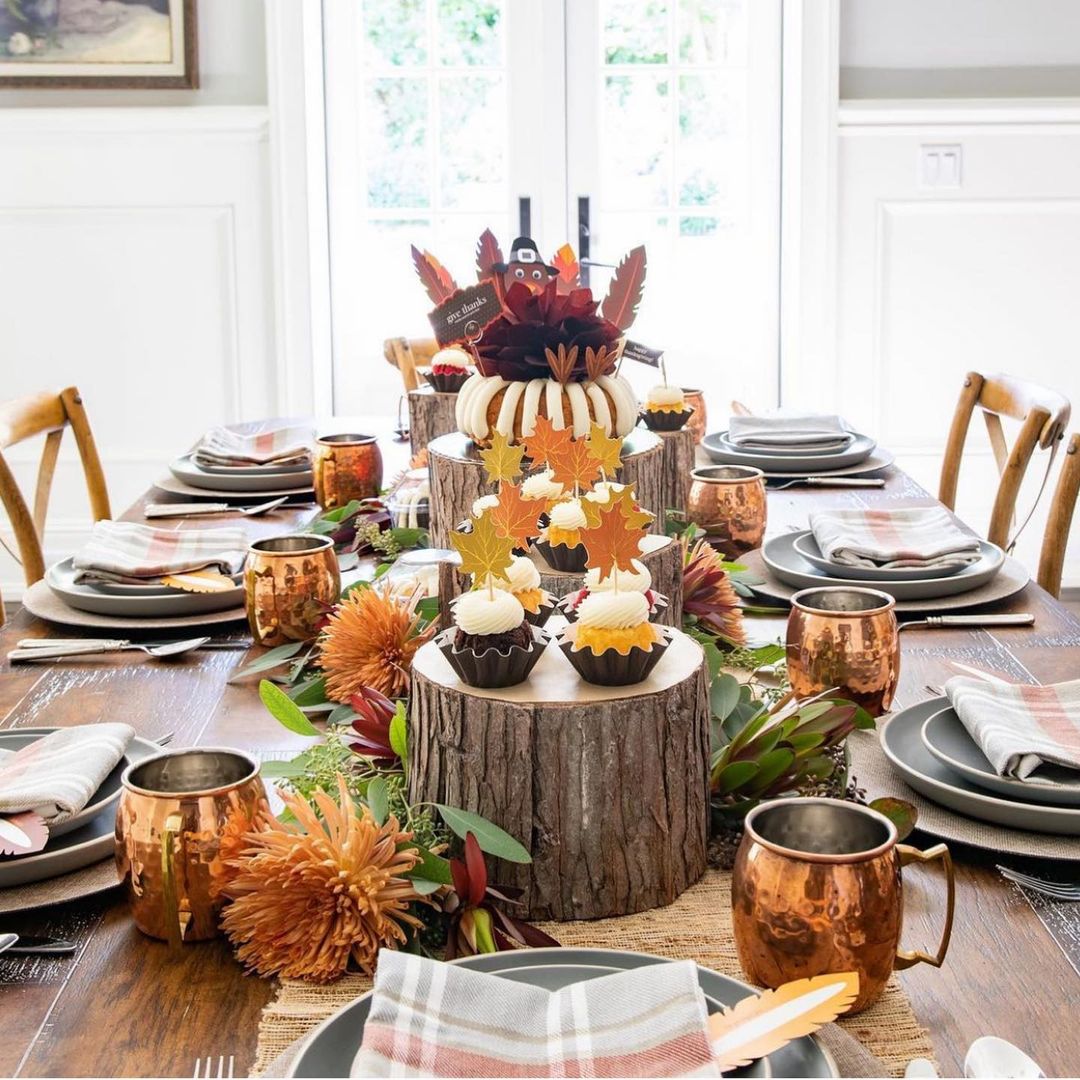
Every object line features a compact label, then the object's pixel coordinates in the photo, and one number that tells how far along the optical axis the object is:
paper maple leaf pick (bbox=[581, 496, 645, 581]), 0.85
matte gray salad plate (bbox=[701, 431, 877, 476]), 2.24
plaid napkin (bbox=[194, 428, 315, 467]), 2.23
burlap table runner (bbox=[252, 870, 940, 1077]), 0.69
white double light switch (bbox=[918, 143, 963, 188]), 3.87
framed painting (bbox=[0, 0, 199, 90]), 3.80
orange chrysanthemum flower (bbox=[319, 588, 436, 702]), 1.16
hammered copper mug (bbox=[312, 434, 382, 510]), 1.95
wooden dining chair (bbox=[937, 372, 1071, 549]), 2.20
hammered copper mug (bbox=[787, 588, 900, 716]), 1.11
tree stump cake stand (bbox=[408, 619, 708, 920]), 0.82
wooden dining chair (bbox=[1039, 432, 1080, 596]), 2.00
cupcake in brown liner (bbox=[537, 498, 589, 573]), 1.11
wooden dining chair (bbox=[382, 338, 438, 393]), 3.27
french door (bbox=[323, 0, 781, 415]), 3.99
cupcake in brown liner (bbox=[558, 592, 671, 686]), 0.82
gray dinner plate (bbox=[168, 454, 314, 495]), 2.14
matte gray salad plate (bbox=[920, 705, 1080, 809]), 0.93
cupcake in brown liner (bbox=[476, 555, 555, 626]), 0.93
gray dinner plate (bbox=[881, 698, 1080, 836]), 0.91
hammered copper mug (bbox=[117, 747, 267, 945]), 0.80
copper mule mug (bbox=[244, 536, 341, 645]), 1.37
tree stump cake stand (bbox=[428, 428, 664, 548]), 1.41
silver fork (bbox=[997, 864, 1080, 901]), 0.85
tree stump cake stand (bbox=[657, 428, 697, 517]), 1.74
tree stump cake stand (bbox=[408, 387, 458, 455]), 1.89
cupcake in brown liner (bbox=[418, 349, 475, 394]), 1.87
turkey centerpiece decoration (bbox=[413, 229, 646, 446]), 1.38
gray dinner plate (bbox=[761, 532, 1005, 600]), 1.52
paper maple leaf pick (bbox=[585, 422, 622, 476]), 1.04
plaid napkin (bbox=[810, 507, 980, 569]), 1.58
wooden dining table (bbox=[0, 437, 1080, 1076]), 0.70
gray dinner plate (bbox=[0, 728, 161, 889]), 0.87
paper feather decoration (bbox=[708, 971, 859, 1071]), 0.61
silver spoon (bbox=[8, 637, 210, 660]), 1.38
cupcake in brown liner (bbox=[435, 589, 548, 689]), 0.83
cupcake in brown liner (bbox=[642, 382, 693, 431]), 1.84
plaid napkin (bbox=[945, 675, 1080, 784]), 0.95
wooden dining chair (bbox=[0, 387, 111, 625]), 2.23
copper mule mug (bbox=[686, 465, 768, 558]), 1.70
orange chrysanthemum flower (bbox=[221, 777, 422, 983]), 0.75
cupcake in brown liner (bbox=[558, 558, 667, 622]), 0.90
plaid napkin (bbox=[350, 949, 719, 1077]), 0.62
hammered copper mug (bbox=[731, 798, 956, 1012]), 0.70
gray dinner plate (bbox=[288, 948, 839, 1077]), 0.64
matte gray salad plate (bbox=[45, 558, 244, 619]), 1.50
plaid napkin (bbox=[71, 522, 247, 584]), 1.56
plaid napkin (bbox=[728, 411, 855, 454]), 2.31
